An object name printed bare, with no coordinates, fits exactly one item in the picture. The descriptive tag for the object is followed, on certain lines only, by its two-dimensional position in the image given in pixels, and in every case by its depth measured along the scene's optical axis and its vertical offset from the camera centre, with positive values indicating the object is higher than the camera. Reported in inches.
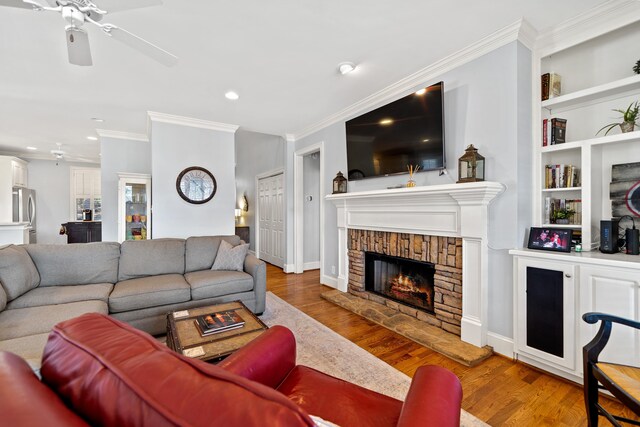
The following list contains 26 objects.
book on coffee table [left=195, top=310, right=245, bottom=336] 72.3 -30.0
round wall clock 169.3 +16.2
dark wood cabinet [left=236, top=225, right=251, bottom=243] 288.4 -21.6
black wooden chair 49.4 -30.1
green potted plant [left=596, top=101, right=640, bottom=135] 77.0 +25.2
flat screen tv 106.3 +32.0
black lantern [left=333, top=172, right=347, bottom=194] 155.8 +14.6
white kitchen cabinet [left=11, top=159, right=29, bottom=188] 238.5 +34.8
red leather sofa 17.8 -12.4
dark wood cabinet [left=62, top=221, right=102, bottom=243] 252.7 -17.7
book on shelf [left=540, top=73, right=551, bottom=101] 91.6 +40.6
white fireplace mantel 93.4 -3.9
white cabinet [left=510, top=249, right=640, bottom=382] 68.0 -25.2
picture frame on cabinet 81.8 -8.9
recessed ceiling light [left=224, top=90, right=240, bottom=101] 133.5 +55.8
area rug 76.0 -47.1
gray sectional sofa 82.4 -27.4
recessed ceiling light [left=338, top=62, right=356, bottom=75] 107.5 +55.4
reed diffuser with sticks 116.1 +16.0
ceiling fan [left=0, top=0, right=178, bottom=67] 62.3 +44.8
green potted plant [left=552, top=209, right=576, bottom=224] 88.7 -1.9
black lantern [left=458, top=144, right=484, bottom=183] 94.0 +14.8
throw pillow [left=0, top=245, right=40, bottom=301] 87.9 -19.5
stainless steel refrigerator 245.1 +4.8
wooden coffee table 61.6 -30.6
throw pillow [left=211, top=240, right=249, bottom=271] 129.9 -21.8
